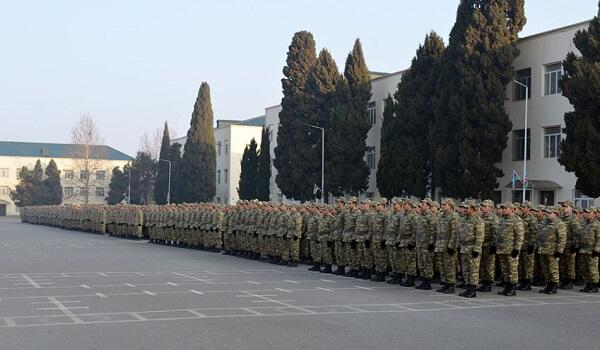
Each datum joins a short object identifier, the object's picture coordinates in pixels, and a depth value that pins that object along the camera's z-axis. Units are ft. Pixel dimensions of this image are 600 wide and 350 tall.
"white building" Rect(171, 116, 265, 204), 251.19
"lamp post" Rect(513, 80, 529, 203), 114.31
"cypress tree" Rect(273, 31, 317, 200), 166.81
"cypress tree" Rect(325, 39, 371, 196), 152.66
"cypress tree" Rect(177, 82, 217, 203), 239.09
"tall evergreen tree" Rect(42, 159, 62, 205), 341.00
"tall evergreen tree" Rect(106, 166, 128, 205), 326.03
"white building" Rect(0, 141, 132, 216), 369.09
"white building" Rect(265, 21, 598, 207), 113.19
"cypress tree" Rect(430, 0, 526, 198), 114.62
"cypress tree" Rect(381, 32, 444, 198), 129.49
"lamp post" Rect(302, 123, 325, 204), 157.24
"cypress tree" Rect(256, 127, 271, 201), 197.77
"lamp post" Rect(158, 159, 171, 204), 257.77
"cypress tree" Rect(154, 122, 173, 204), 276.82
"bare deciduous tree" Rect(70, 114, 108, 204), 299.17
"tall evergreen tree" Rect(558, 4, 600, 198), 95.45
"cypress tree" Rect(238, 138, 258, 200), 205.87
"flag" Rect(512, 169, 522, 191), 112.36
